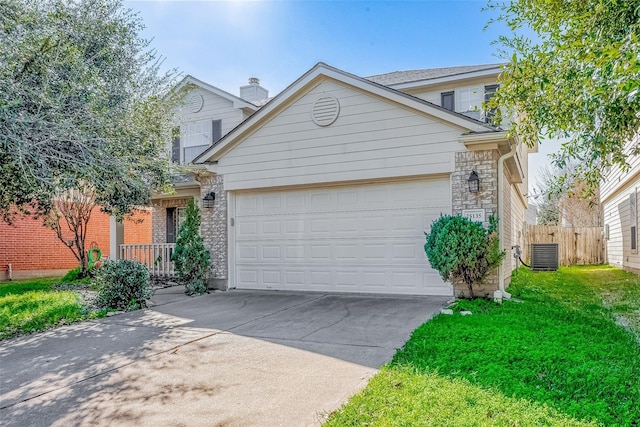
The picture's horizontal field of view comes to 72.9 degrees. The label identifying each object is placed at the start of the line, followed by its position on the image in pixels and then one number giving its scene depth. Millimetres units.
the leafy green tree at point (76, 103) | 6340
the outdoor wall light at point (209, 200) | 10530
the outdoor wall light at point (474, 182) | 7883
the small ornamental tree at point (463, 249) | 7375
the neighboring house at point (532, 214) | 36538
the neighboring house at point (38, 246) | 14828
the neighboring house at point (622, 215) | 13039
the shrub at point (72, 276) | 12398
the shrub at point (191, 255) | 9781
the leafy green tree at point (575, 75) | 4641
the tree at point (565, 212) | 26609
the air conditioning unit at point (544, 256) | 15367
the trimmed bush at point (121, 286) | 8008
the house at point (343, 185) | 8203
